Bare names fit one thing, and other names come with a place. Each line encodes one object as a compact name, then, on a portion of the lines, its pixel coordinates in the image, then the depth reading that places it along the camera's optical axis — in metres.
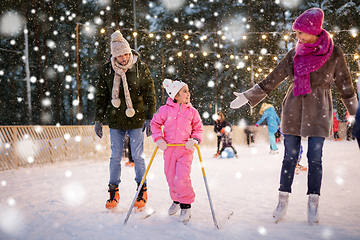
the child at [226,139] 9.52
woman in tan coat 2.58
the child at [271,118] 9.14
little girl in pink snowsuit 2.79
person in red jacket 15.73
